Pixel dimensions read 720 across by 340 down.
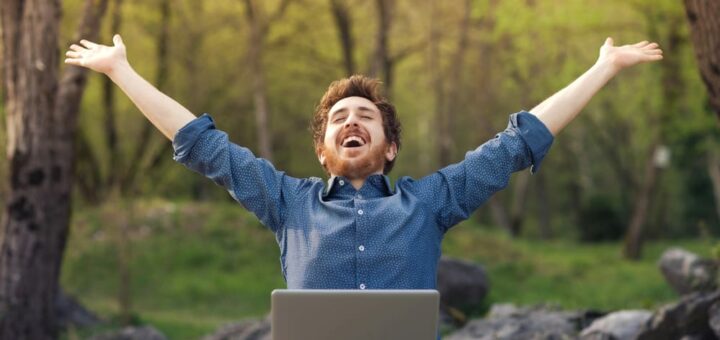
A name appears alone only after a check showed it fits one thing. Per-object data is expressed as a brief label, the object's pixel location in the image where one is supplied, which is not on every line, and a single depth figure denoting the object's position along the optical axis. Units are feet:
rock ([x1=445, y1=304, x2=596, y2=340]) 30.40
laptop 10.98
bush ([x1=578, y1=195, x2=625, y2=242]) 109.73
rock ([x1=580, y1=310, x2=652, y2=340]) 27.63
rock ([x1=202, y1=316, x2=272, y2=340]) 36.19
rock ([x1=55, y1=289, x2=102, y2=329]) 44.24
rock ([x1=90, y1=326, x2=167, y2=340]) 38.11
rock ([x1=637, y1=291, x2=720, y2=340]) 24.73
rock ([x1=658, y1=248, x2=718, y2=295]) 32.14
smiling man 12.64
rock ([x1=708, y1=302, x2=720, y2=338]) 23.80
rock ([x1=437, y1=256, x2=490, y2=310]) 42.06
